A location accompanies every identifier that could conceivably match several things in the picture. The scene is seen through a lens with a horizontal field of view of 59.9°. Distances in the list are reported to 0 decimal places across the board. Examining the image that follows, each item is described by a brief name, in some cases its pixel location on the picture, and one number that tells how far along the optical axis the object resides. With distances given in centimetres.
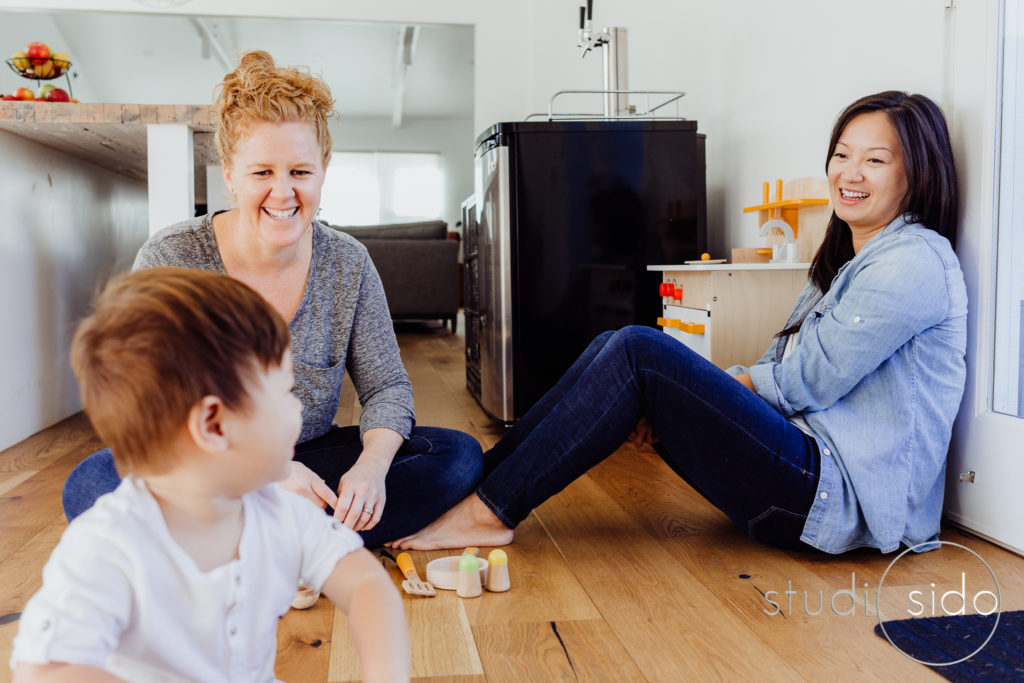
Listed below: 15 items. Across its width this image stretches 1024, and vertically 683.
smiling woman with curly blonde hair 133
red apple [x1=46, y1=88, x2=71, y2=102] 247
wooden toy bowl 142
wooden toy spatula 139
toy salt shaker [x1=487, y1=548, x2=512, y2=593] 140
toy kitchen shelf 213
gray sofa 599
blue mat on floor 108
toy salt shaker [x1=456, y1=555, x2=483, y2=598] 138
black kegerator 255
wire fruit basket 272
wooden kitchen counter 228
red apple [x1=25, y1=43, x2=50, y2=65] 270
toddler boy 63
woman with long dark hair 145
